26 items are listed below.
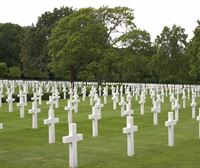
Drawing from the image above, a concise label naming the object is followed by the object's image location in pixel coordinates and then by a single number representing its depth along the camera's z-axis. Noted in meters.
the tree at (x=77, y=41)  35.91
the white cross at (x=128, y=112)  13.96
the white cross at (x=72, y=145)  8.45
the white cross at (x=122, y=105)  17.95
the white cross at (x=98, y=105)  16.20
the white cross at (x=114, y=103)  21.22
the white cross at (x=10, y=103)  19.60
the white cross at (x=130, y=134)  9.71
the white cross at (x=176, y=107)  15.90
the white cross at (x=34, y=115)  14.04
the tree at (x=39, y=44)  58.97
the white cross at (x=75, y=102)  18.99
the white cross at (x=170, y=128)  11.14
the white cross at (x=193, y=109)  17.62
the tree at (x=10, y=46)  76.12
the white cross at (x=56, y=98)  21.30
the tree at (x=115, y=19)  37.50
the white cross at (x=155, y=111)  15.34
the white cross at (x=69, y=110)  14.97
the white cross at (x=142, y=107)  19.06
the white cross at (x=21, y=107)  17.18
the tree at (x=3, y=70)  52.53
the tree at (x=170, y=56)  46.94
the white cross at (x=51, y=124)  11.30
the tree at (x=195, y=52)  37.95
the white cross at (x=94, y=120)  12.49
